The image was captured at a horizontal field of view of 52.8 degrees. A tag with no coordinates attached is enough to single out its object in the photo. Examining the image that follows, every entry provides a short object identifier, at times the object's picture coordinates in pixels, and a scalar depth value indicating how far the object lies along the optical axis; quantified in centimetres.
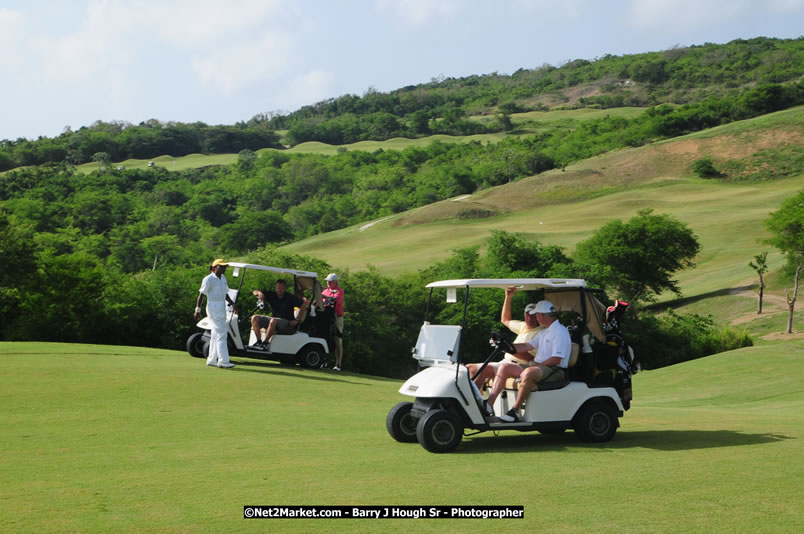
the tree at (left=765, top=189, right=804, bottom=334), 5334
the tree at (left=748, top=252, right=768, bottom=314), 5347
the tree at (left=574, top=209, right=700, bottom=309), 6381
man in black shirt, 1869
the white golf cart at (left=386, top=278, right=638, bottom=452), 936
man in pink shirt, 1898
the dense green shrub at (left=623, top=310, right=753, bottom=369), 4722
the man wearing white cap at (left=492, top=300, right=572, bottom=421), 971
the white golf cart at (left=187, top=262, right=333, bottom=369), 1872
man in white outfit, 1631
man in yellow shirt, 1005
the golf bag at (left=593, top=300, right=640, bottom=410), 1028
